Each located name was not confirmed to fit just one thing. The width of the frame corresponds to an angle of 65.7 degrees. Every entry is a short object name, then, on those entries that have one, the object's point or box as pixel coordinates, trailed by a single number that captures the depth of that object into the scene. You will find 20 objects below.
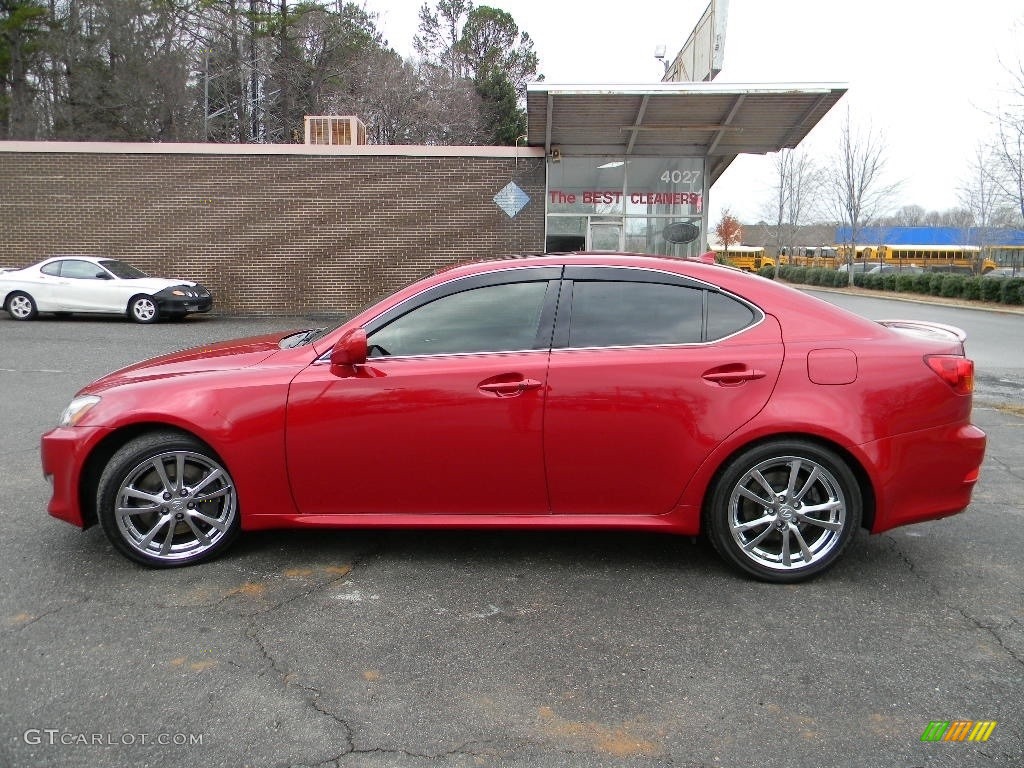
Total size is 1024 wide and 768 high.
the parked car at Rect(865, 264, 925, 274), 53.56
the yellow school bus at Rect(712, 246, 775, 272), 61.31
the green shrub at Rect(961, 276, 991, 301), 29.79
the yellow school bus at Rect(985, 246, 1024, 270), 50.06
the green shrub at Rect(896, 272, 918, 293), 35.87
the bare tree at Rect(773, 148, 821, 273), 46.97
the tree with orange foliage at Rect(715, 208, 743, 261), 60.11
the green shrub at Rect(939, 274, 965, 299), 31.58
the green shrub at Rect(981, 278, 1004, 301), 28.48
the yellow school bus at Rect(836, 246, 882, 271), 51.47
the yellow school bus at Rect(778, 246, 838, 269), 58.35
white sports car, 16.34
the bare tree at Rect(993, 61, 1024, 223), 25.55
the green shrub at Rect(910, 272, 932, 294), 34.38
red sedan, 3.68
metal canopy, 15.35
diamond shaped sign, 18.84
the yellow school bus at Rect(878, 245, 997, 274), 53.65
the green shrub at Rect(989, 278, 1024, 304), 27.47
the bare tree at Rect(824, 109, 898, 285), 38.94
